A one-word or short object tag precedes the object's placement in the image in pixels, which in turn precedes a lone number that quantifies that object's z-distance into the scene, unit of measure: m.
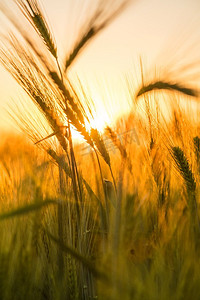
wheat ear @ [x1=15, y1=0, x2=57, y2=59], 0.84
